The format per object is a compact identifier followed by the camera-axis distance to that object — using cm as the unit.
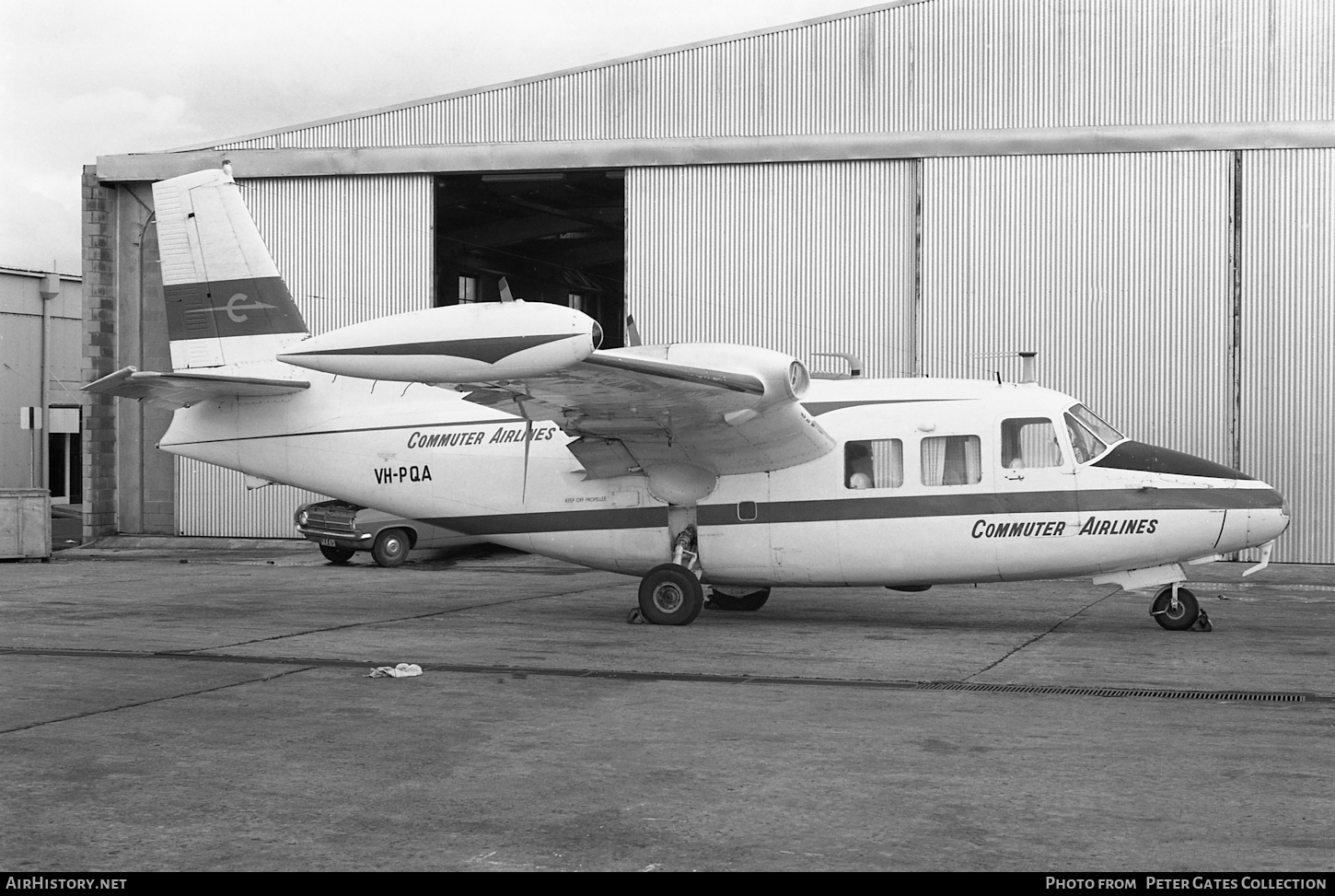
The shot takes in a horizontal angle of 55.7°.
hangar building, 2164
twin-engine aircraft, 1092
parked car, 2125
